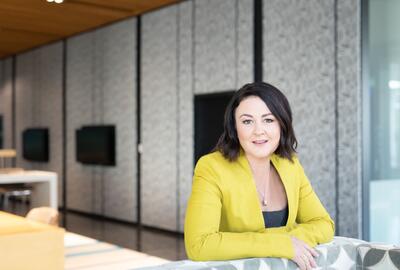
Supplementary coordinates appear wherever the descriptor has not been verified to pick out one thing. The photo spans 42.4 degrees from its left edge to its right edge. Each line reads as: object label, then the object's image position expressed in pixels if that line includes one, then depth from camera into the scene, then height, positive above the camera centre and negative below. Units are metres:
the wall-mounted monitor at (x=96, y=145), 7.66 -0.23
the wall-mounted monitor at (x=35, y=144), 9.45 -0.27
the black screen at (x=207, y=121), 6.01 +0.10
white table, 5.43 -0.60
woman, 1.42 -0.20
